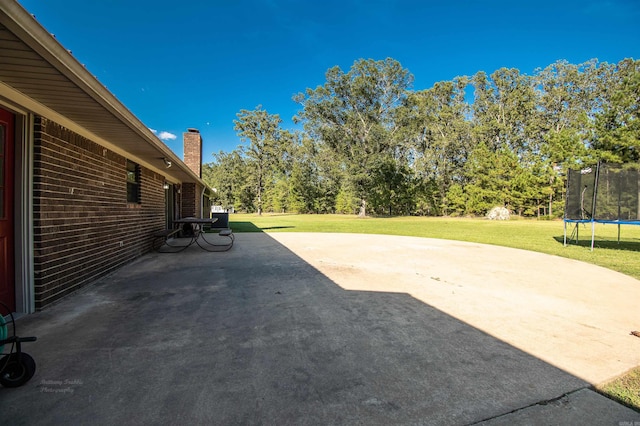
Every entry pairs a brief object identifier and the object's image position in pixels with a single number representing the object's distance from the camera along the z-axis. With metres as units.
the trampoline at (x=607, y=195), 8.81
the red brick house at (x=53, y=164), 2.42
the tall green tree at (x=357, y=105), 31.59
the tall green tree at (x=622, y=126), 24.22
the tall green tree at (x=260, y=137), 38.03
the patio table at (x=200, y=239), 8.29
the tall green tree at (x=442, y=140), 36.28
